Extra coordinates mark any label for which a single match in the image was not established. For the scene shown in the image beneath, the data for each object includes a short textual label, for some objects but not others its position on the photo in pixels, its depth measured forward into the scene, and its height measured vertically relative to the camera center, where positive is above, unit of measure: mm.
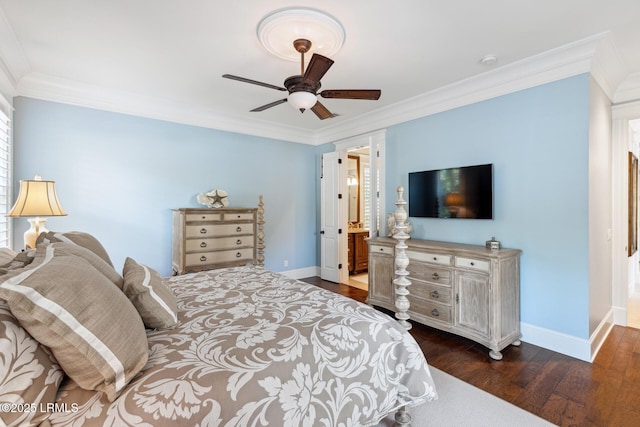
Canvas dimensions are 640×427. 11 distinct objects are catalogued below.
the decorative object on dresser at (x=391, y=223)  4043 -138
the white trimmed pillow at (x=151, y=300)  1432 -428
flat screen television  3236 +234
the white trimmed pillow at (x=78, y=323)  933 -361
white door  5195 -17
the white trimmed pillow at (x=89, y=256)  1426 -220
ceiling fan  2176 +980
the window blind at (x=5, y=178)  2939 +367
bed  938 -569
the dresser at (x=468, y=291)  2701 -767
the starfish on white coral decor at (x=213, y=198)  4184 +215
